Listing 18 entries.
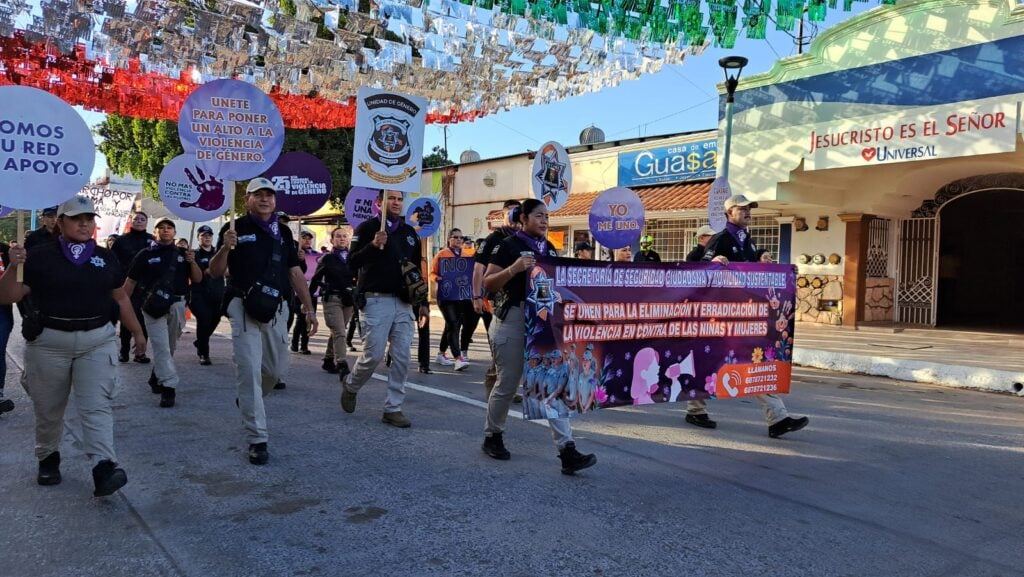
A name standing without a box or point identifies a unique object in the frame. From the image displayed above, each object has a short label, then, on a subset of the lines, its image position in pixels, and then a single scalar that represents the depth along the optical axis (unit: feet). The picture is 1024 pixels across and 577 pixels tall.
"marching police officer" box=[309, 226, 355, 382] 28.94
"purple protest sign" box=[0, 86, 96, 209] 13.38
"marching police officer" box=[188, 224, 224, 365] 29.22
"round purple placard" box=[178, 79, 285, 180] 17.69
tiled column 51.34
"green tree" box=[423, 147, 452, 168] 163.58
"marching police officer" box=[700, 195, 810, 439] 18.95
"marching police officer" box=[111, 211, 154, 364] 25.48
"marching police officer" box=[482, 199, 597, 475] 15.64
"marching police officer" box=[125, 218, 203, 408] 21.35
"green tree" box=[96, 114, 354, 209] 72.02
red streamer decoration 35.91
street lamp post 37.58
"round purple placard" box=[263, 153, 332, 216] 32.58
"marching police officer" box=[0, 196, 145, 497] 12.85
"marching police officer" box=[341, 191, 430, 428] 19.11
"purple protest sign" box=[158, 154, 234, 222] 23.93
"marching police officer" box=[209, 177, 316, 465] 15.74
